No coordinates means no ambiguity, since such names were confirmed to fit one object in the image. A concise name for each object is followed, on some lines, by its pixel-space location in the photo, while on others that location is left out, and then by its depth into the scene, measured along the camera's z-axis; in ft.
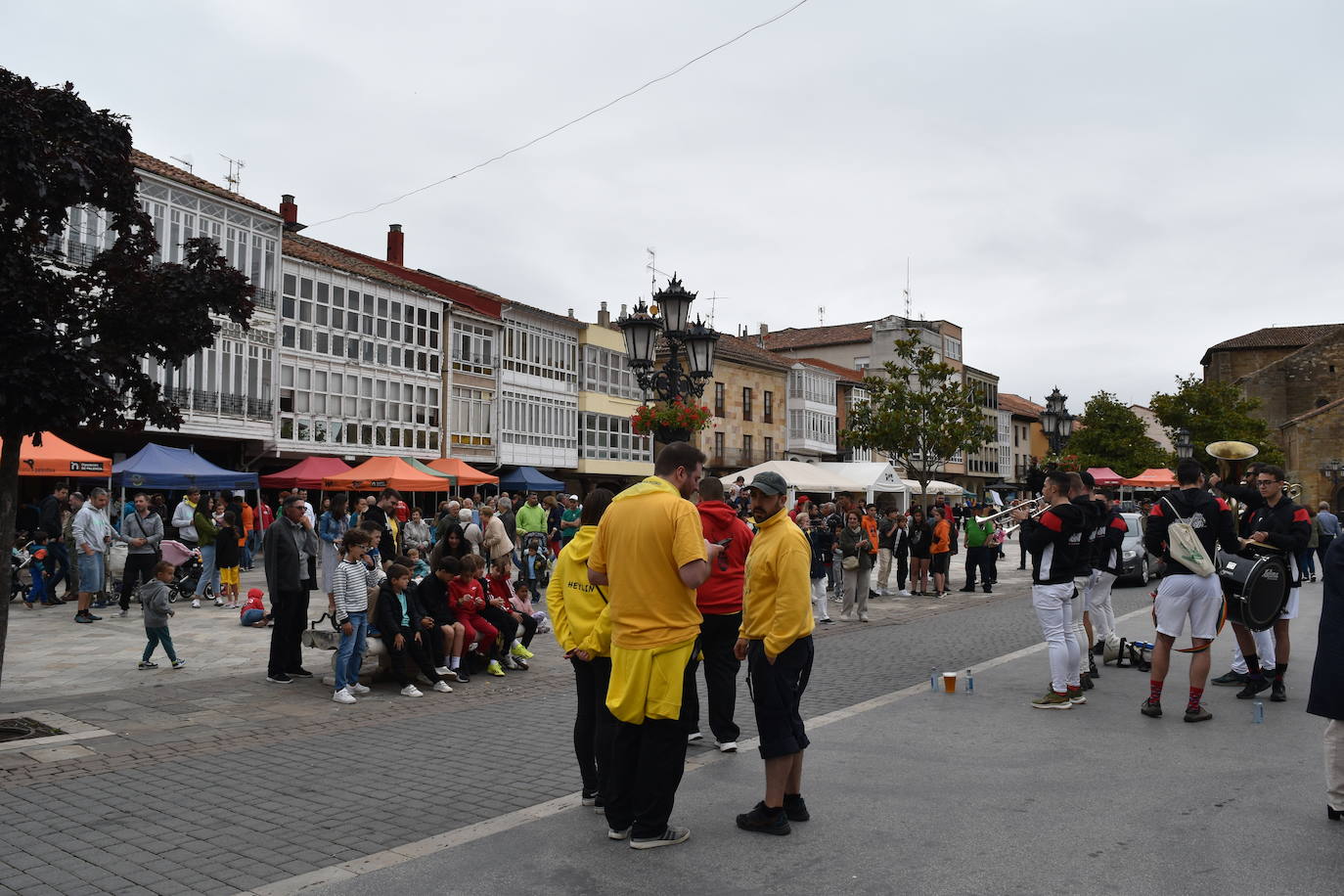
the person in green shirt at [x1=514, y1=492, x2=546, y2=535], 66.85
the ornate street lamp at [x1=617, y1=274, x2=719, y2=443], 44.78
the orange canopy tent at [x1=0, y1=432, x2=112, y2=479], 56.13
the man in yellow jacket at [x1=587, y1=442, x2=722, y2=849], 15.78
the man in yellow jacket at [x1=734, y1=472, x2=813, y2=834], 16.66
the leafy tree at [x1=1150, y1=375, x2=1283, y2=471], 183.11
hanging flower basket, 44.83
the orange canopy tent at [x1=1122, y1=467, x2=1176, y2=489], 123.85
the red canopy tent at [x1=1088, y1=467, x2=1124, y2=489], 119.19
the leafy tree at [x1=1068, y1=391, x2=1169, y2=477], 186.60
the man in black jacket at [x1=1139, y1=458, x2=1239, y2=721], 24.93
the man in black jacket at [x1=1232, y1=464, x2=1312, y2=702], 27.96
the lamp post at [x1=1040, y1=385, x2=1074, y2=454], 85.56
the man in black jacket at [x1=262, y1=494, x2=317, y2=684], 32.42
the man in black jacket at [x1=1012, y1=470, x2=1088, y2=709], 26.48
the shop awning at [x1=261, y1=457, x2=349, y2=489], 91.97
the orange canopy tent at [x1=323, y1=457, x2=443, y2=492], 81.71
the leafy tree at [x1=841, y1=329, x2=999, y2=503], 98.27
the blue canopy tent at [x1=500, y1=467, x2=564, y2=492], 126.21
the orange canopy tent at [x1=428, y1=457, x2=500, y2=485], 96.58
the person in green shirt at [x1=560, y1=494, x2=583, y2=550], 67.05
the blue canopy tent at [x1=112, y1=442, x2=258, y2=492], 67.15
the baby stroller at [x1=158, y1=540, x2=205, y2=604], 55.31
